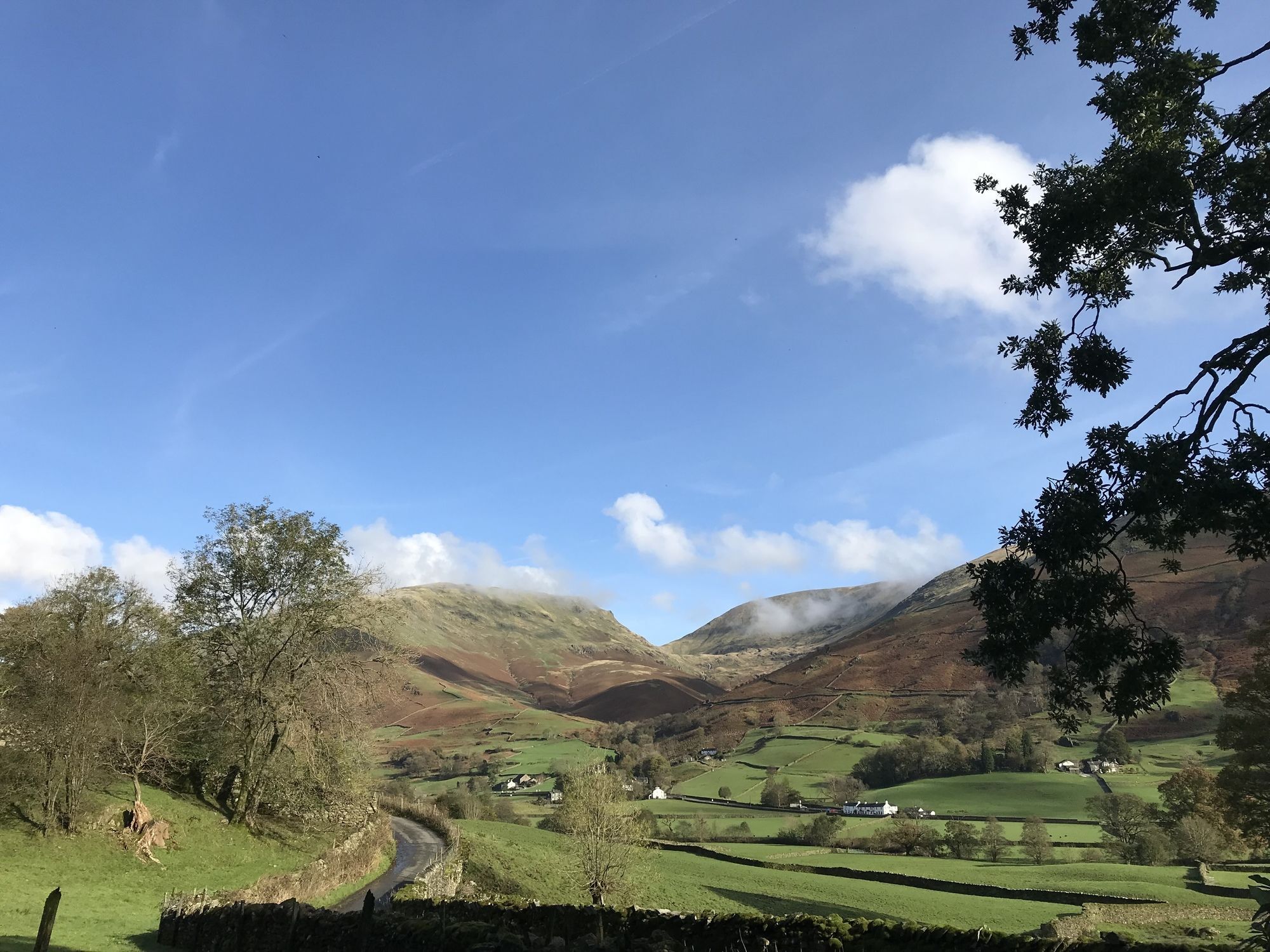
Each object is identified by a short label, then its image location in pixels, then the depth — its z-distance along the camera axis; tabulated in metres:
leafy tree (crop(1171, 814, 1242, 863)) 70.75
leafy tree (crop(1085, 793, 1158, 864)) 78.50
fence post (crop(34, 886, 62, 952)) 14.22
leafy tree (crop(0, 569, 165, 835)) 31.27
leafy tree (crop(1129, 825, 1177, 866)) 74.94
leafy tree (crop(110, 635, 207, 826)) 34.94
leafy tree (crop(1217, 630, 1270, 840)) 41.00
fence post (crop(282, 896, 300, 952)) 17.81
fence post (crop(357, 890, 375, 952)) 15.27
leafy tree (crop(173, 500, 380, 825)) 38.09
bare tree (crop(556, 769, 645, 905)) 45.76
